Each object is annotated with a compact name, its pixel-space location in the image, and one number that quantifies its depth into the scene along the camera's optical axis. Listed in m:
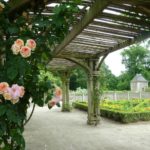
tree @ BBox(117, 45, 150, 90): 49.75
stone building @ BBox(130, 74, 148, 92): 39.55
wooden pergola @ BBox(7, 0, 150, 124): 5.12
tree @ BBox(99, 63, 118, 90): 47.53
